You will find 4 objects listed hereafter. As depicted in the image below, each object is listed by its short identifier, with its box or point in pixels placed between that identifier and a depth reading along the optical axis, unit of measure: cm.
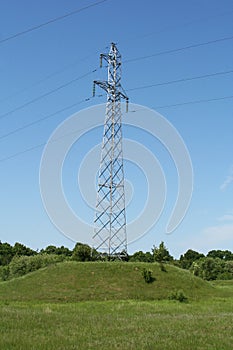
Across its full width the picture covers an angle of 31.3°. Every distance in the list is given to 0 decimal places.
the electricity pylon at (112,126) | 4631
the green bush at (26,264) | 7550
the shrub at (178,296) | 4134
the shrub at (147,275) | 4747
